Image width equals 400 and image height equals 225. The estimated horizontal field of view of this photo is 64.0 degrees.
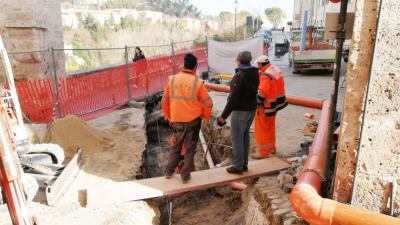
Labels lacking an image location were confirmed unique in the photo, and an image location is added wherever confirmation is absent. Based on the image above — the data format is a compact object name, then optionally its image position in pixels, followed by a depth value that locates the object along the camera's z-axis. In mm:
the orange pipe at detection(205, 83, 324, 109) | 9398
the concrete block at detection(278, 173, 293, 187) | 4509
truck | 15859
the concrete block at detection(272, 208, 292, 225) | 3836
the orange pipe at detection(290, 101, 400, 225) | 2613
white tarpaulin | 14602
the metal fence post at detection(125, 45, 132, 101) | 11023
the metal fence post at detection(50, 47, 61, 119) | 8672
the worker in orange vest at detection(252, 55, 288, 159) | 5367
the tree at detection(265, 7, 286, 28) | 95438
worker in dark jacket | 4668
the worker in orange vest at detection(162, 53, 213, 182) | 4516
